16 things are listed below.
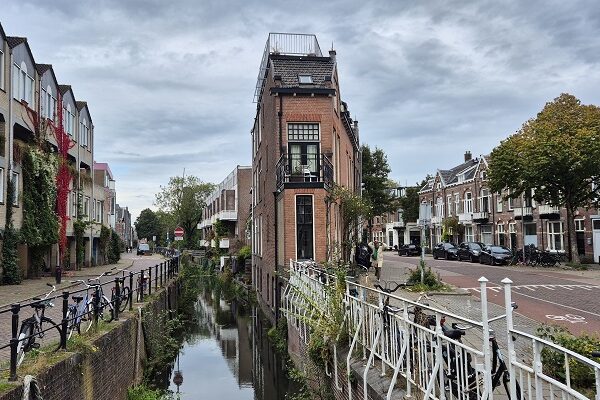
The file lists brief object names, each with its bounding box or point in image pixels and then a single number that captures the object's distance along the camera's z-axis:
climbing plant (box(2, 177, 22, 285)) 21.39
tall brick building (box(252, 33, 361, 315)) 18.02
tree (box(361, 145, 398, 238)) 57.12
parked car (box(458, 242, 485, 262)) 36.94
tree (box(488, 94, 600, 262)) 29.27
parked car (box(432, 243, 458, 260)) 41.34
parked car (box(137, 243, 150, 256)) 66.56
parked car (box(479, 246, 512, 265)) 33.66
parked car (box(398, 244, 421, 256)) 49.94
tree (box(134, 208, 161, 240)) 123.06
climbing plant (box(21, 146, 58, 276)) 23.47
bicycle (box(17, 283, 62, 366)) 6.91
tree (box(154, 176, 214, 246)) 75.44
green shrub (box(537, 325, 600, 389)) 5.98
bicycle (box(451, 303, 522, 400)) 4.68
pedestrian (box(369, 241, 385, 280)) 21.05
